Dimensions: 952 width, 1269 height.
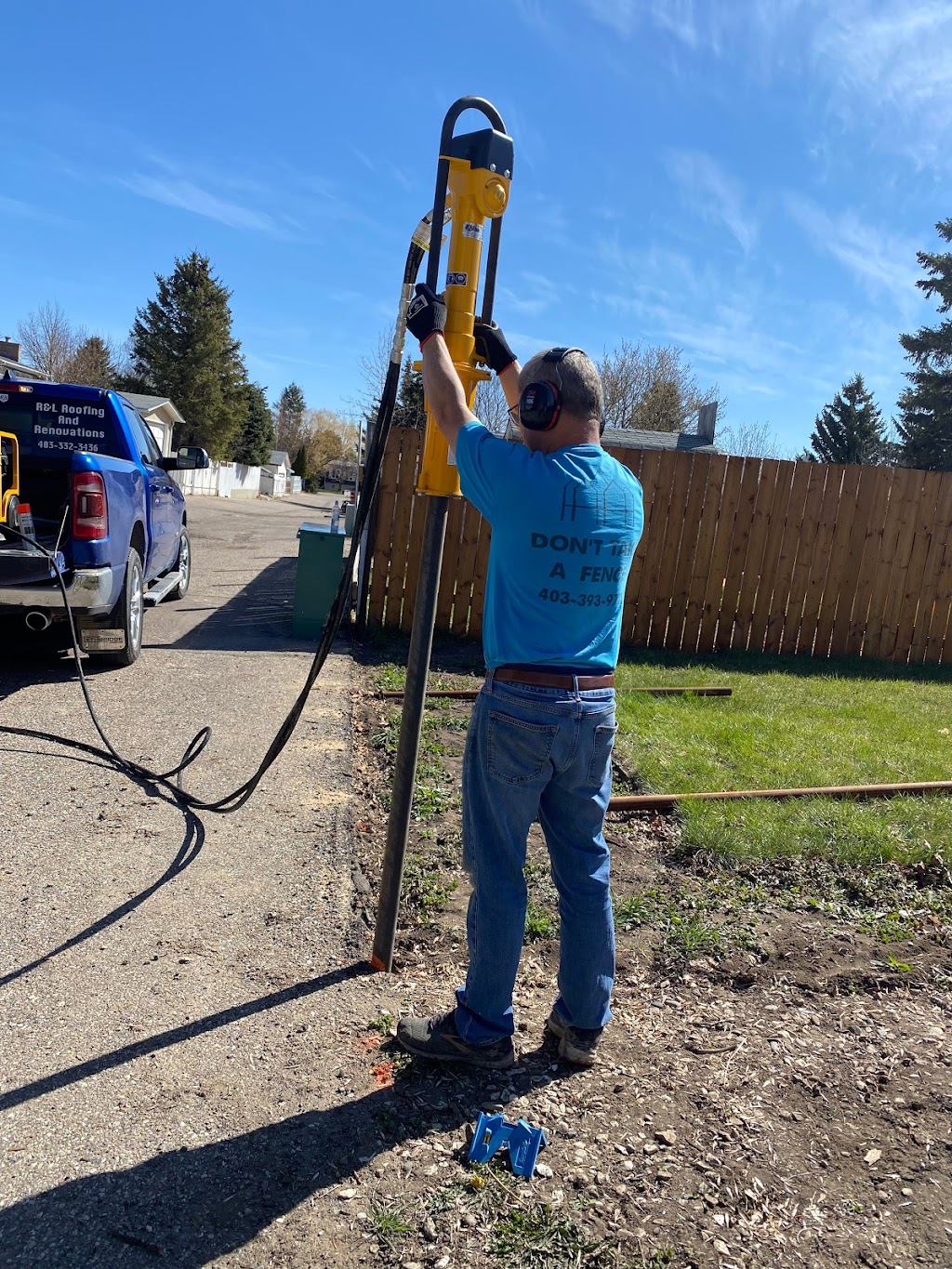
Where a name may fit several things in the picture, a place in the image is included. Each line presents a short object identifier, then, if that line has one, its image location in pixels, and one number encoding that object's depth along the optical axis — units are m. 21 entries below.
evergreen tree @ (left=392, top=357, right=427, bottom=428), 22.61
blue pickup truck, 6.05
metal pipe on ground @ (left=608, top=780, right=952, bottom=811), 4.88
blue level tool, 2.30
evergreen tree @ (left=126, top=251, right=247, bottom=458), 55.16
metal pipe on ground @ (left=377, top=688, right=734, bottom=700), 6.97
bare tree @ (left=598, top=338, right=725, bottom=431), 41.66
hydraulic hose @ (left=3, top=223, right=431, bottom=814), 3.07
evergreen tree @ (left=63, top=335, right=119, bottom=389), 48.06
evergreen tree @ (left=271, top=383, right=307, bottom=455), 102.19
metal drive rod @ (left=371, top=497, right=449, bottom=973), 3.07
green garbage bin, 8.55
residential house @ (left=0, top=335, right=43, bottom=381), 28.31
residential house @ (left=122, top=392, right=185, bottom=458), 41.91
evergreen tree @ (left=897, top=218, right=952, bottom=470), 37.34
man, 2.43
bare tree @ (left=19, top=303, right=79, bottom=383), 49.69
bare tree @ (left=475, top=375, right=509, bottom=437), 26.12
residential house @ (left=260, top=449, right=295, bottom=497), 65.69
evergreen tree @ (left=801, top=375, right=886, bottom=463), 46.41
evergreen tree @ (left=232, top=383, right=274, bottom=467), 66.19
